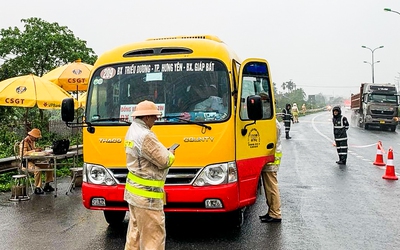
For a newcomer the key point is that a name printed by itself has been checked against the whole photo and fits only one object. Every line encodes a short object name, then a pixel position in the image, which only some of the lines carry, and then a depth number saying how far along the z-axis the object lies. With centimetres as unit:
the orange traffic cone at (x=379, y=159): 1384
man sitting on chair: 970
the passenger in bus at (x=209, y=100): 593
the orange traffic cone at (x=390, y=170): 1123
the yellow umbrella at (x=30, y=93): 945
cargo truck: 3039
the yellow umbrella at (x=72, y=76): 1187
